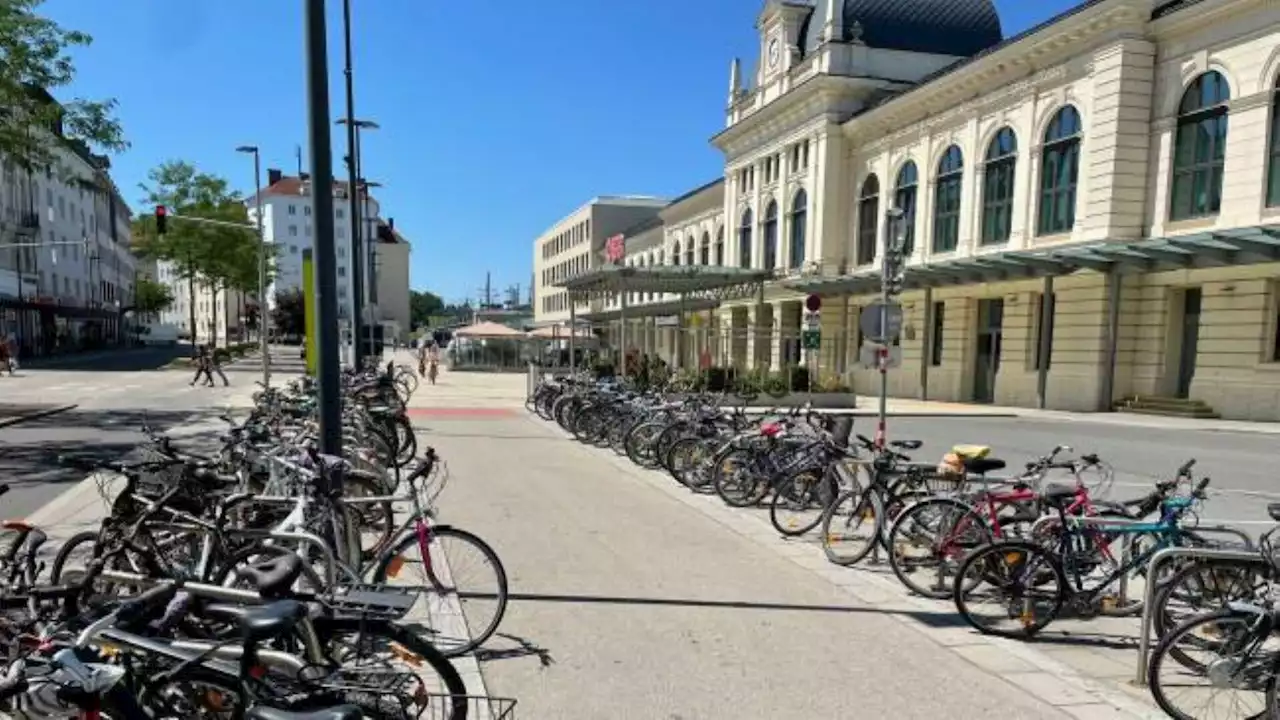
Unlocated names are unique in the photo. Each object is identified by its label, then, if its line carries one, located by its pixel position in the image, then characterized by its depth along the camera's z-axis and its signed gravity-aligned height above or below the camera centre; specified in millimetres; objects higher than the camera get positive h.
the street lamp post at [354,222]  19188 +2034
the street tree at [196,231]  42000 +3757
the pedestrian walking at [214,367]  28734 -2085
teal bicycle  5066 -1480
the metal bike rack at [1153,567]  4367 -1264
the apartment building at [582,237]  80875 +7756
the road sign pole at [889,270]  8953 +523
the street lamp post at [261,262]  22195 +1331
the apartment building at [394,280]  117875 +4115
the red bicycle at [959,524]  5594 -1368
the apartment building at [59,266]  49312 +2625
